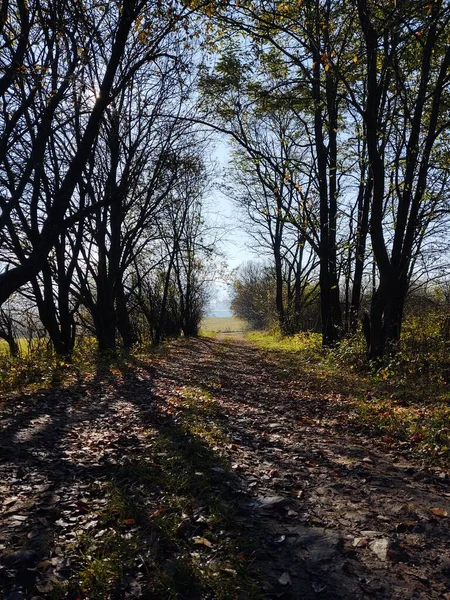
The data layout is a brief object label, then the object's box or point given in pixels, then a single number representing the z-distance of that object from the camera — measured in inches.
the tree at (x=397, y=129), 353.4
